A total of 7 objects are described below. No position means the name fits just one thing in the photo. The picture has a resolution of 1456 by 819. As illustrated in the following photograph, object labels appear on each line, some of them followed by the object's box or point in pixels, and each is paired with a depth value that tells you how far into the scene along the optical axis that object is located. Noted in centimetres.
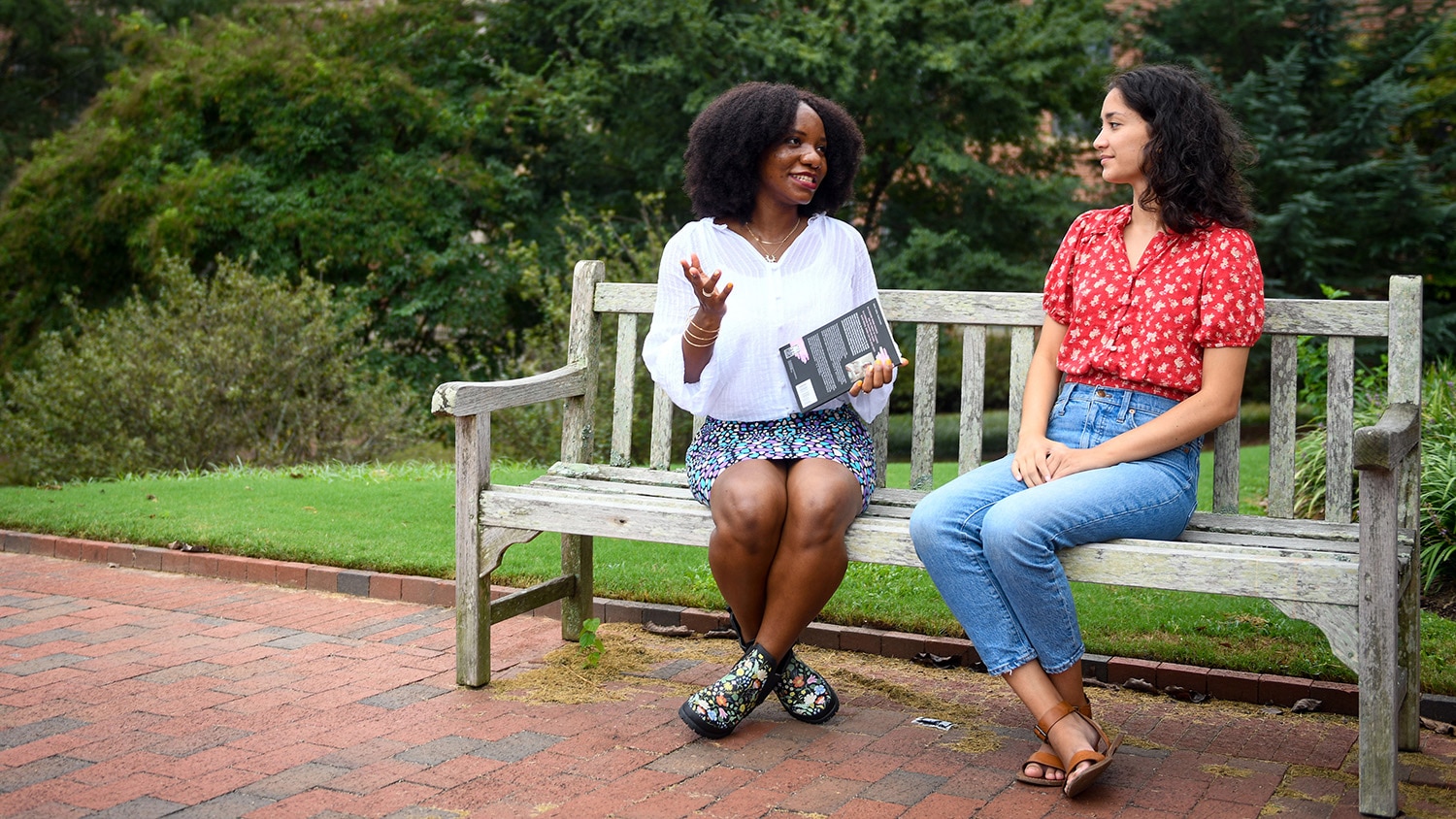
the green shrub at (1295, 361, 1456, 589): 516
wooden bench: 293
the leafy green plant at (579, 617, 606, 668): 414
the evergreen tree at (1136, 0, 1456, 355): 1311
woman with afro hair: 348
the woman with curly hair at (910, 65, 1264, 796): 317
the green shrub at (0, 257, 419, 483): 906
